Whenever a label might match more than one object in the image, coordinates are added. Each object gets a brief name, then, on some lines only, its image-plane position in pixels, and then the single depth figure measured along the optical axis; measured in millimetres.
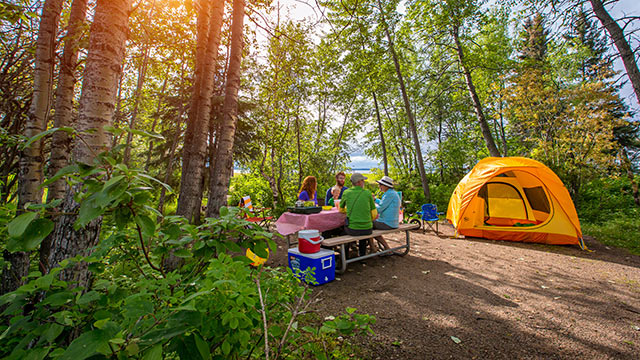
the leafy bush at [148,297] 717
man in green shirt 4703
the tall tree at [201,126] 3846
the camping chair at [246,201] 7795
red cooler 3965
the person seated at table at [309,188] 6353
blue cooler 3906
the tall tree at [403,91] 12375
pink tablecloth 4590
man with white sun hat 5086
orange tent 6031
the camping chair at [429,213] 7586
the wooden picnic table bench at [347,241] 4207
